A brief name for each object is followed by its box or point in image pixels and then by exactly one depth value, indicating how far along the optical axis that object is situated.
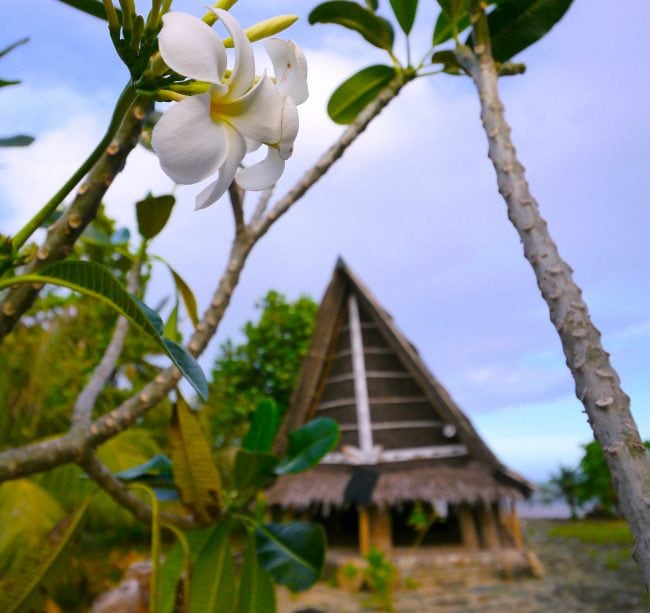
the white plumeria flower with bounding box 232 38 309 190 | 0.49
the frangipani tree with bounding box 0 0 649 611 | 0.47
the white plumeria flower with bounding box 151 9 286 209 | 0.42
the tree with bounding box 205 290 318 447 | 9.58
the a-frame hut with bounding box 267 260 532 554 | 5.94
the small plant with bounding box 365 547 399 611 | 5.01
